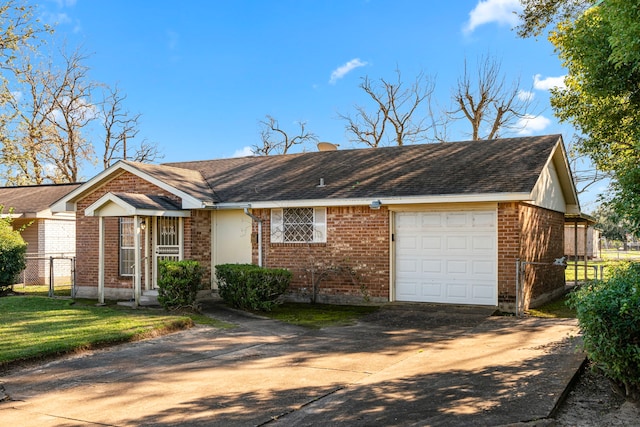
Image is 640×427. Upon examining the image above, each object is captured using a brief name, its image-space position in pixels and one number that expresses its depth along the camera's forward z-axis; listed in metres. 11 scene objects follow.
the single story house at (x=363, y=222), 12.01
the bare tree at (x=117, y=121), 36.31
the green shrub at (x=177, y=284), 11.95
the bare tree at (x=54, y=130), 30.91
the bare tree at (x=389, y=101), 33.47
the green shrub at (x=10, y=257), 16.66
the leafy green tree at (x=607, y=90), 6.59
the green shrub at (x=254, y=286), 12.08
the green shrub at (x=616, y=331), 5.09
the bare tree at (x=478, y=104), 30.18
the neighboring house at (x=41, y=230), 20.14
